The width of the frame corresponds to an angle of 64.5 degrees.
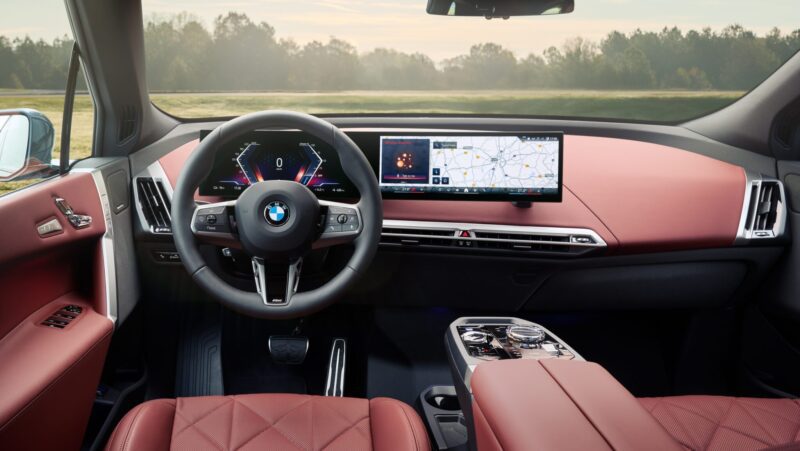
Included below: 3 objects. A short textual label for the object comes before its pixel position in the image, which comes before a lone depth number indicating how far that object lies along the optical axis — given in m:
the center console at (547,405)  1.17
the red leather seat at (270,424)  1.58
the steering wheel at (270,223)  1.82
